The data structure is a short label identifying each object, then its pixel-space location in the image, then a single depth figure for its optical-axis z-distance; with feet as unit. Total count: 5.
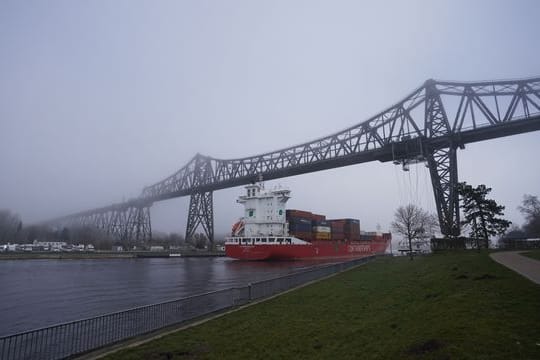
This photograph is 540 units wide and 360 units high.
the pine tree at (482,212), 134.51
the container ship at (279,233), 199.11
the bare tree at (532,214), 283.79
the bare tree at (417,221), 201.92
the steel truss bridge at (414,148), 161.58
